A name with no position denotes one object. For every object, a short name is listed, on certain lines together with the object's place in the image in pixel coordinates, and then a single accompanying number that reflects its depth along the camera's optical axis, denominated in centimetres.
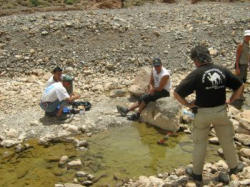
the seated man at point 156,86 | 988
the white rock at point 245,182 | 592
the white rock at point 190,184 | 634
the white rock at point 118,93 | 1215
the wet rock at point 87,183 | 744
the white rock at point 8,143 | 913
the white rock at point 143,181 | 706
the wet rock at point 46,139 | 928
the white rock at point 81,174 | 771
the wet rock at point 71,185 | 722
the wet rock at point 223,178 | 629
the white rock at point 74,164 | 806
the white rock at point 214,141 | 885
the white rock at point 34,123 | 1005
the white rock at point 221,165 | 736
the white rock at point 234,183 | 588
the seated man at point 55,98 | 980
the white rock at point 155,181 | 698
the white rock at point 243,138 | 867
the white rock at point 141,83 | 1148
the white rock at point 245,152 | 792
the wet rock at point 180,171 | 725
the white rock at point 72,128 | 971
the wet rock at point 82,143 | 908
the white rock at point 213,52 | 1579
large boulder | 957
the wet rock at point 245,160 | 751
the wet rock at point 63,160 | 824
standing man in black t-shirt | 593
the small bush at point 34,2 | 3809
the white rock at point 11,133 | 952
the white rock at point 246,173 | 631
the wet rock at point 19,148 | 899
